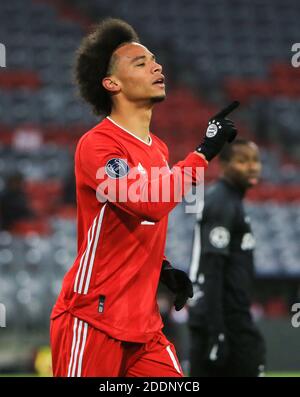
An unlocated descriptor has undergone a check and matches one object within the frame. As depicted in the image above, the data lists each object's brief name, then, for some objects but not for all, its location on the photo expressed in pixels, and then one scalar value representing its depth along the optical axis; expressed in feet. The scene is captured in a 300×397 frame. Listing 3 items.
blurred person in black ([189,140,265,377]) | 31.71
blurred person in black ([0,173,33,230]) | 69.05
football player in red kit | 22.12
